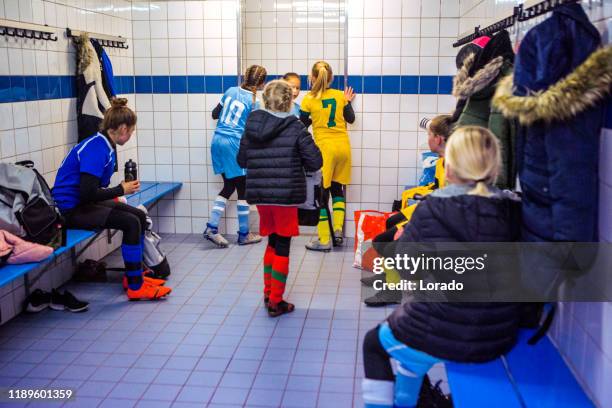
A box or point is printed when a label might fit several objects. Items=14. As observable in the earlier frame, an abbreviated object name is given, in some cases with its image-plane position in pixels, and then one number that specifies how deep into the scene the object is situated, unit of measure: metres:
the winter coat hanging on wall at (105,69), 5.30
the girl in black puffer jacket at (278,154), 4.18
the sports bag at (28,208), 3.89
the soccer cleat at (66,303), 4.58
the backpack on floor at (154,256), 5.05
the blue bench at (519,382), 2.29
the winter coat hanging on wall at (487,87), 2.99
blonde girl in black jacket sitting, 2.34
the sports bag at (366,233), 5.31
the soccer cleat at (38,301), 4.53
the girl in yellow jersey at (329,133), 5.84
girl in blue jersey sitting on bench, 4.48
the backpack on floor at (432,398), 2.79
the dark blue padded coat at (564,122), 2.19
